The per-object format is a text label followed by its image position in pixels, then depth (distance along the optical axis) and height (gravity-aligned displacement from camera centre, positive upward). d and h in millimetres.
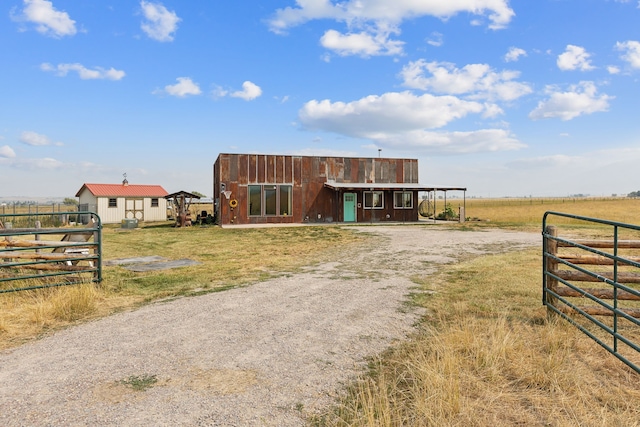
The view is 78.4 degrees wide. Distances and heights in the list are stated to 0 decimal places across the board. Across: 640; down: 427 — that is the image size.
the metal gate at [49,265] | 7562 -1274
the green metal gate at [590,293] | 4406 -1227
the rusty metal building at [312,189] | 26812 +1106
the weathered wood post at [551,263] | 5938 -913
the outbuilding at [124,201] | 36469 +370
